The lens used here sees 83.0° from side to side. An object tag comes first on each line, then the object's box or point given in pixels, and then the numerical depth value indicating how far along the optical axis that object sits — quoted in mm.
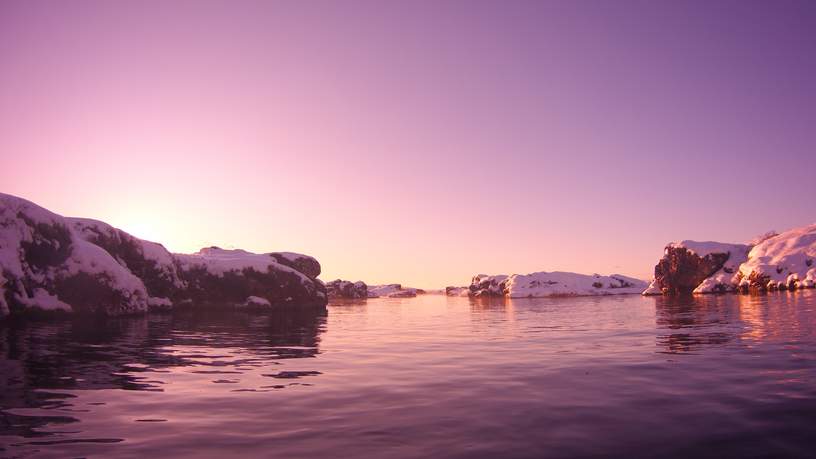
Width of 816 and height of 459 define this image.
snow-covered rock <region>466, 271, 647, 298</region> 128500
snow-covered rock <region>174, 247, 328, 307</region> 46906
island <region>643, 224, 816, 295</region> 72125
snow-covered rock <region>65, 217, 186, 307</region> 37750
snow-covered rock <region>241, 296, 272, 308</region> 47422
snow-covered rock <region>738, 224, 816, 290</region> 70000
